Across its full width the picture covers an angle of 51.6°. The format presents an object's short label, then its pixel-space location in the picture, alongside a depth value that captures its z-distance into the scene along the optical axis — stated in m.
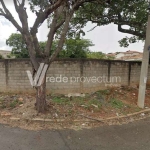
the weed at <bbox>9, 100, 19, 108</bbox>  5.12
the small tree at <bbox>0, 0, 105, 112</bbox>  4.25
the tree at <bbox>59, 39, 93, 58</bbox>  13.82
